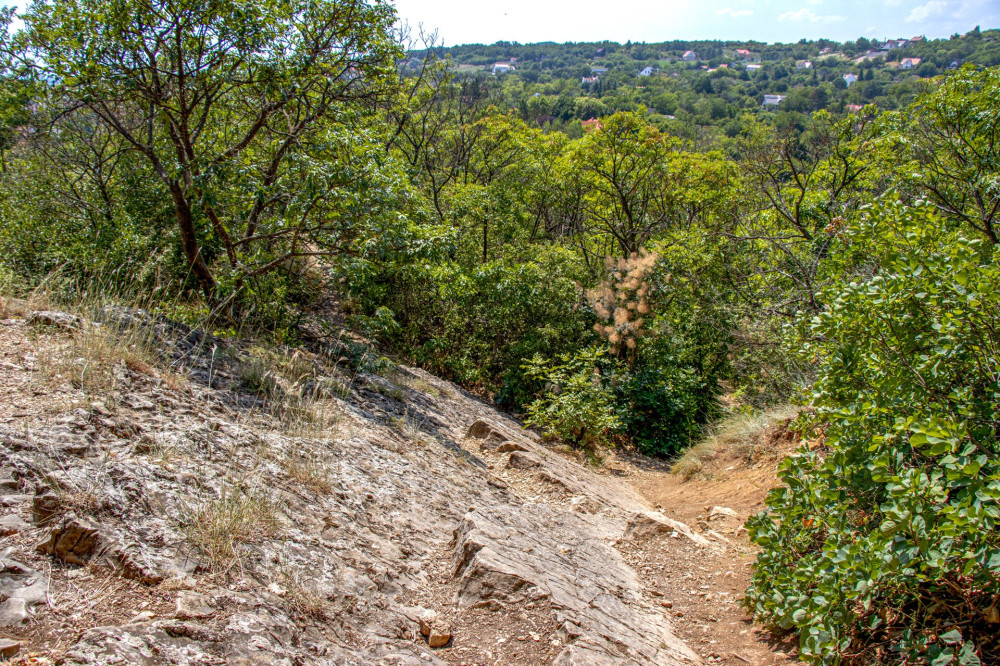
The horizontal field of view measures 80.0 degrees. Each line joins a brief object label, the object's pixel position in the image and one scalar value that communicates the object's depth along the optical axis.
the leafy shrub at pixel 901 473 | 1.95
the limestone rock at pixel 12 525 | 2.21
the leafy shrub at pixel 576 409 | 8.43
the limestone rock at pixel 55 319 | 4.30
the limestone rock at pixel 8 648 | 1.70
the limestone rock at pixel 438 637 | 2.62
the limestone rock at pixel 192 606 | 2.08
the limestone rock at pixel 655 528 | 4.97
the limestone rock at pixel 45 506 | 2.31
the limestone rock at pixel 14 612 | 1.83
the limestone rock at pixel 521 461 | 5.95
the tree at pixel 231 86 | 6.02
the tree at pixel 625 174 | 14.73
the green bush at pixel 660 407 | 10.45
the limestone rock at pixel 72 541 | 2.20
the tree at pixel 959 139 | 6.88
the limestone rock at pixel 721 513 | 5.76
